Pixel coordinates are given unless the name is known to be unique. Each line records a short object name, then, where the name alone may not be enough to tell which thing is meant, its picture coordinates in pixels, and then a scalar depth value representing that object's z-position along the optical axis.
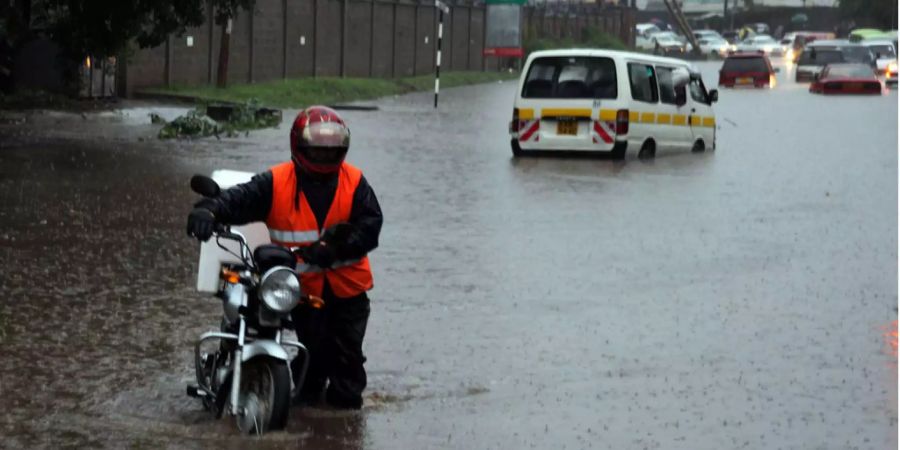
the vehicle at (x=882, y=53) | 62.12
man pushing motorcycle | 7.91
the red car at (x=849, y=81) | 50.69
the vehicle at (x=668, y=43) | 92.09
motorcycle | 7.44
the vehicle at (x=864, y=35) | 82.89
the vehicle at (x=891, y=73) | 58.94
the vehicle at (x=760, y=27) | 133.96
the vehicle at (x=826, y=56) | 60.24
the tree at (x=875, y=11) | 109.12
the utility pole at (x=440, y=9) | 37.07
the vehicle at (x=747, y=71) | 56.31
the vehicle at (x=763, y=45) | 93.50
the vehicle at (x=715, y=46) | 97.06
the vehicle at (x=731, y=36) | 120.81
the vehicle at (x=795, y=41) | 93.82
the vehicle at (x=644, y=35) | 99.50
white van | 24.47
